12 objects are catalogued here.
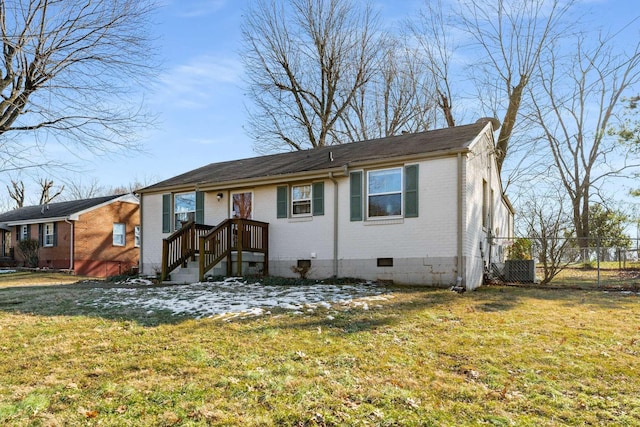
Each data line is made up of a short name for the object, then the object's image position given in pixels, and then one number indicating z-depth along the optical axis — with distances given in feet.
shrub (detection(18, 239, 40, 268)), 81.82
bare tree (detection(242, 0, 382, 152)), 79.66
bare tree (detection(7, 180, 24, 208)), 136.26
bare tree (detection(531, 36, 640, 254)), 72.69
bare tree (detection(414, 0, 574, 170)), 68.49
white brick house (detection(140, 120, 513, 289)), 35.76
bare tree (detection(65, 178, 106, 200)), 160.45
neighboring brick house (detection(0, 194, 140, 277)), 76.07
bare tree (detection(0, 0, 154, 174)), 27.91
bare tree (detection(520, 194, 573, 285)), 41.93
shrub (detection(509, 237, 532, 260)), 52.13
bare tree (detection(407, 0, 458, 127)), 72.64
